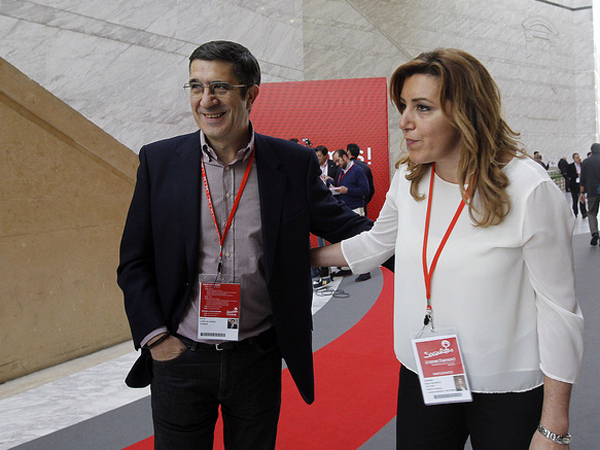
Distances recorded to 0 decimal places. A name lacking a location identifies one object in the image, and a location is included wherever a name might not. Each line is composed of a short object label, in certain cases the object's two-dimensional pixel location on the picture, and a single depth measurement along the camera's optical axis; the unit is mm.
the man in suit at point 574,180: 13563
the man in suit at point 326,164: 7289
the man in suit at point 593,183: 8609
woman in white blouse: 1314
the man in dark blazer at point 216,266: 1699
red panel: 8289
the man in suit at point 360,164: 7207
